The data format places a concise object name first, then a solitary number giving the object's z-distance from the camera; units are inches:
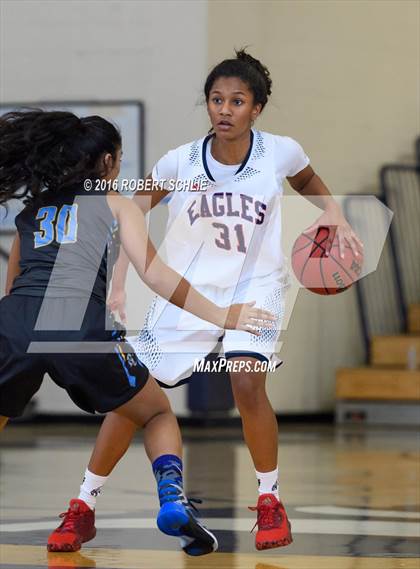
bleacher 679.8
